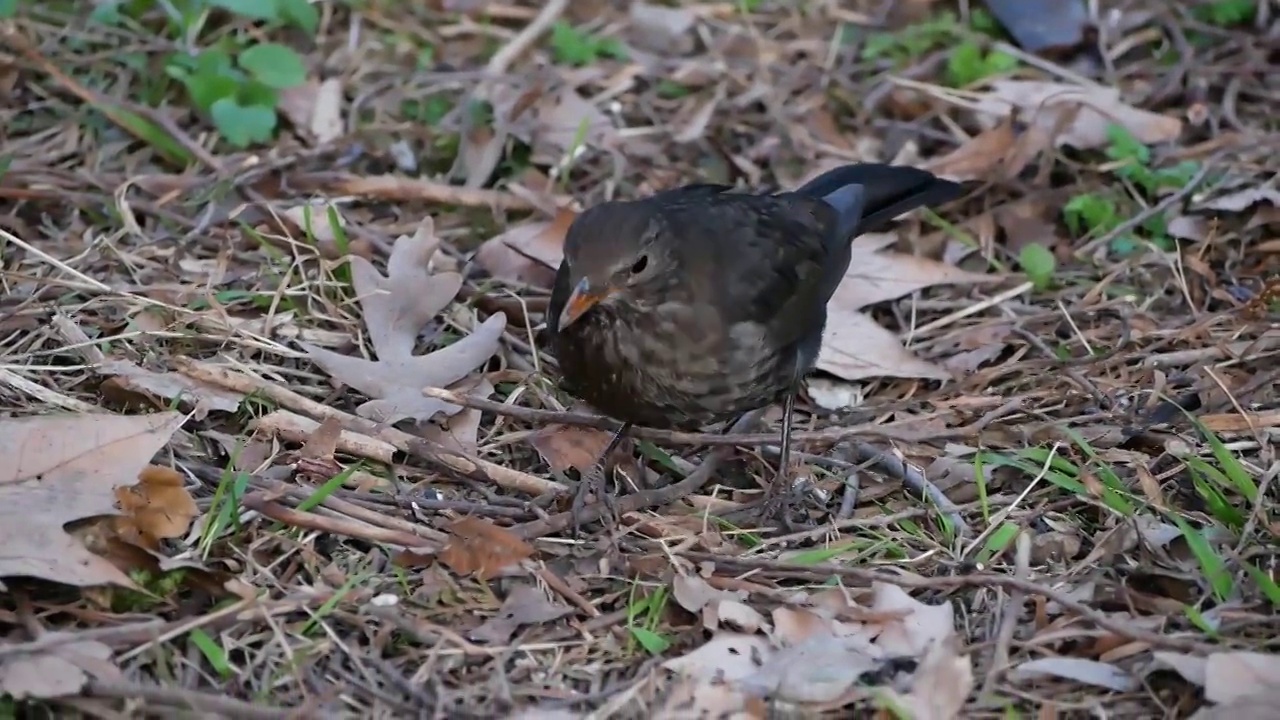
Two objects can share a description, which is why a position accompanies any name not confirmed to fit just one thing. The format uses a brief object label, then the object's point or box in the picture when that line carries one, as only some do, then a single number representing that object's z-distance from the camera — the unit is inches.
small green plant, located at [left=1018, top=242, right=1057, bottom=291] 364.8
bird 277.0
